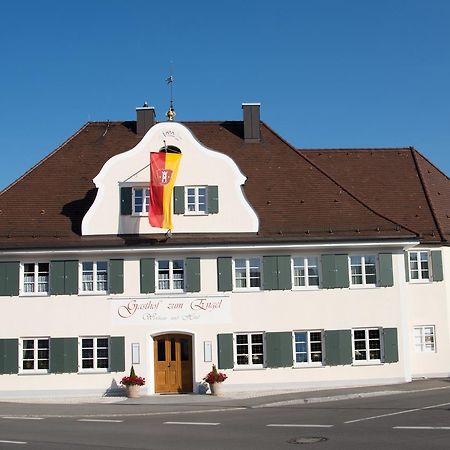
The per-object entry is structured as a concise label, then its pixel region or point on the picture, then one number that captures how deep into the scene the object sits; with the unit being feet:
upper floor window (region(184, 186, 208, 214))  90.43
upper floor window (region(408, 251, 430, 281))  97.12
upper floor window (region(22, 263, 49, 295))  87.20
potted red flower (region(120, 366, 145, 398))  83.20
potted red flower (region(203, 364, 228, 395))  83.82
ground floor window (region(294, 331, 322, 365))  87.81
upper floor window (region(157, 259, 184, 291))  87.97
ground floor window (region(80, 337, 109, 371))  86.43
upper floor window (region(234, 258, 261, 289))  88.22
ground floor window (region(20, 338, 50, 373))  86.07
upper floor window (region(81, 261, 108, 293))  87.35
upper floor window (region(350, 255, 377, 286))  89.51
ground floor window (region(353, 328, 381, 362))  88.43
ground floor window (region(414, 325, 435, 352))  96.17
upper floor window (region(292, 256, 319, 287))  88.79
